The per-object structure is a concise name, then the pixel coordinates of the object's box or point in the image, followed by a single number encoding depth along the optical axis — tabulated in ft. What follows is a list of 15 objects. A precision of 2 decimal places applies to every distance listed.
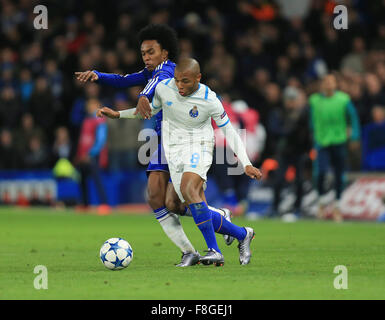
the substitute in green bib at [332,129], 48.96
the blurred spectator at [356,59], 61.21
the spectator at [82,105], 62.28
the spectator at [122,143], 62.64
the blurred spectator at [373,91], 52.47
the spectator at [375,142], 51.19
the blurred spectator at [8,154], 68.64
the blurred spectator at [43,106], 68.69
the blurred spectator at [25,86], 71.46
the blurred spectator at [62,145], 65.87
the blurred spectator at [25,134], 68.28
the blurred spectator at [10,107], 70.38
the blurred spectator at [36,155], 67.77
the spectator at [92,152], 57.67
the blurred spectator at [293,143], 51.98
